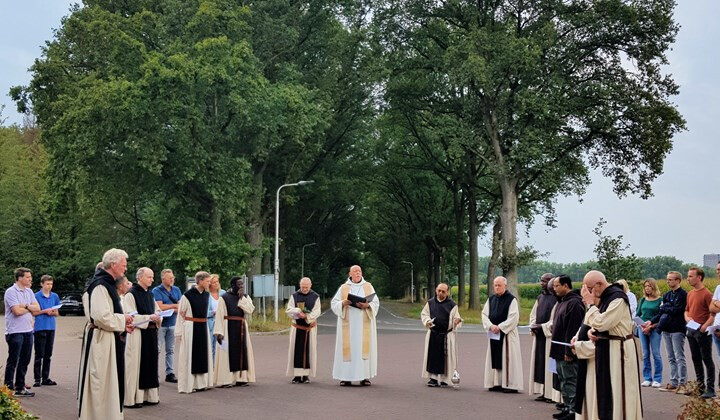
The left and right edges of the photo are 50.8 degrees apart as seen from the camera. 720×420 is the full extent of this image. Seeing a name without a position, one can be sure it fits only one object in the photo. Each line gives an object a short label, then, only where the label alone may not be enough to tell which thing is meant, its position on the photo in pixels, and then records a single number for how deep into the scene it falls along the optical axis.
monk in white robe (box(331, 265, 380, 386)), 14.91
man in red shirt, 12.77
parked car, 49.06
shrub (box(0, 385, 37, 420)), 7.35
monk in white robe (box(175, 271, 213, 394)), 13.86
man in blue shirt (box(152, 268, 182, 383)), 14.77
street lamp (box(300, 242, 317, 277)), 65.62
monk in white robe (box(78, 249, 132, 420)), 9.64
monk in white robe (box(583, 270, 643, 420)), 9.16
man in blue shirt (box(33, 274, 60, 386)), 13.84
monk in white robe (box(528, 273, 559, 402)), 12.88
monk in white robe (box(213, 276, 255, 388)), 14.61
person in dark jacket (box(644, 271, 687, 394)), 13.46
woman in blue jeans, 14.15
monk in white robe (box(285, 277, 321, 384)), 15.34
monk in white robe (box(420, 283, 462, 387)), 14.70
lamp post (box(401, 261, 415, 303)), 73.79
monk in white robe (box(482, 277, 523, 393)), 13.95
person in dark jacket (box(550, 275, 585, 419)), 11.09
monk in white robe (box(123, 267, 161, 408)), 12.13
